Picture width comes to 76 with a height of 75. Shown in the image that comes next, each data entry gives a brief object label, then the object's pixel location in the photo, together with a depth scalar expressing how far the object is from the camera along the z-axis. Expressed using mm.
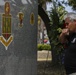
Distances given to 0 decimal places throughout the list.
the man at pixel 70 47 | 4719
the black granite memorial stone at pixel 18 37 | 7325
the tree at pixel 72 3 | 14244
